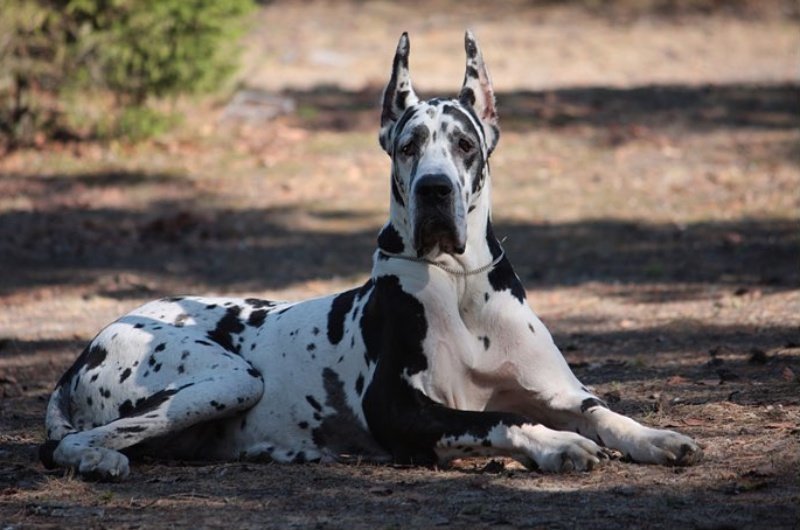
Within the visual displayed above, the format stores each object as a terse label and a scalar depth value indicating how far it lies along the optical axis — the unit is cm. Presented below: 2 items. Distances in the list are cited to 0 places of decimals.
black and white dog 1291
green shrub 3359
